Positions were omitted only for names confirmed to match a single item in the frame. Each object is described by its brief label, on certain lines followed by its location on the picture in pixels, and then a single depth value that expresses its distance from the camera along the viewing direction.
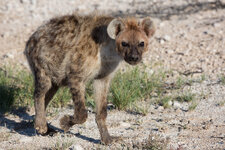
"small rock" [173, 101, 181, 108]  13.05
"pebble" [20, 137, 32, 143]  11.09
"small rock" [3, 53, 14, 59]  18.16
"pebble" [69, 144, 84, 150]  10.01
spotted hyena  10.41
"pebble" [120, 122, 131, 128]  11.78
